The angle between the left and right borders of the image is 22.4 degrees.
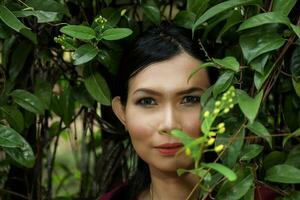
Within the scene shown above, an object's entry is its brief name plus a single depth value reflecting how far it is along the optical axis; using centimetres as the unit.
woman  108
